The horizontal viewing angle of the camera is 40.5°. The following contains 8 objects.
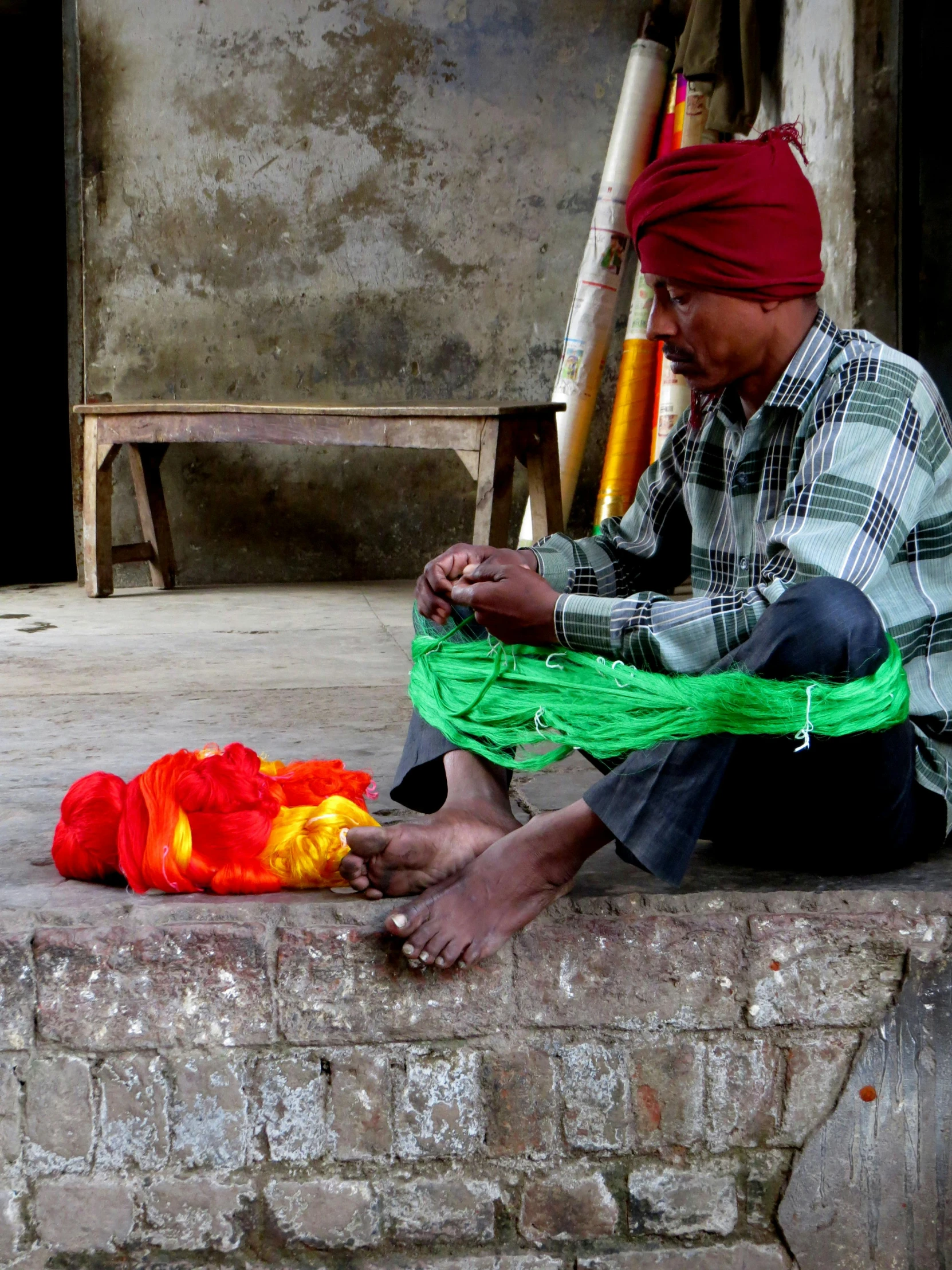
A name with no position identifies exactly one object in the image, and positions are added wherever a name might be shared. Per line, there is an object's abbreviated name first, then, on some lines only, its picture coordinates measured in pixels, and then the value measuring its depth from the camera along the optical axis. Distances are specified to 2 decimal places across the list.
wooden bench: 5.04
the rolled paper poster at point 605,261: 5.68
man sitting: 1.61
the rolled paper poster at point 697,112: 5.23
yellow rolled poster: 5.70
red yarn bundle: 1.76
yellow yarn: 1.76
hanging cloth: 4.91
